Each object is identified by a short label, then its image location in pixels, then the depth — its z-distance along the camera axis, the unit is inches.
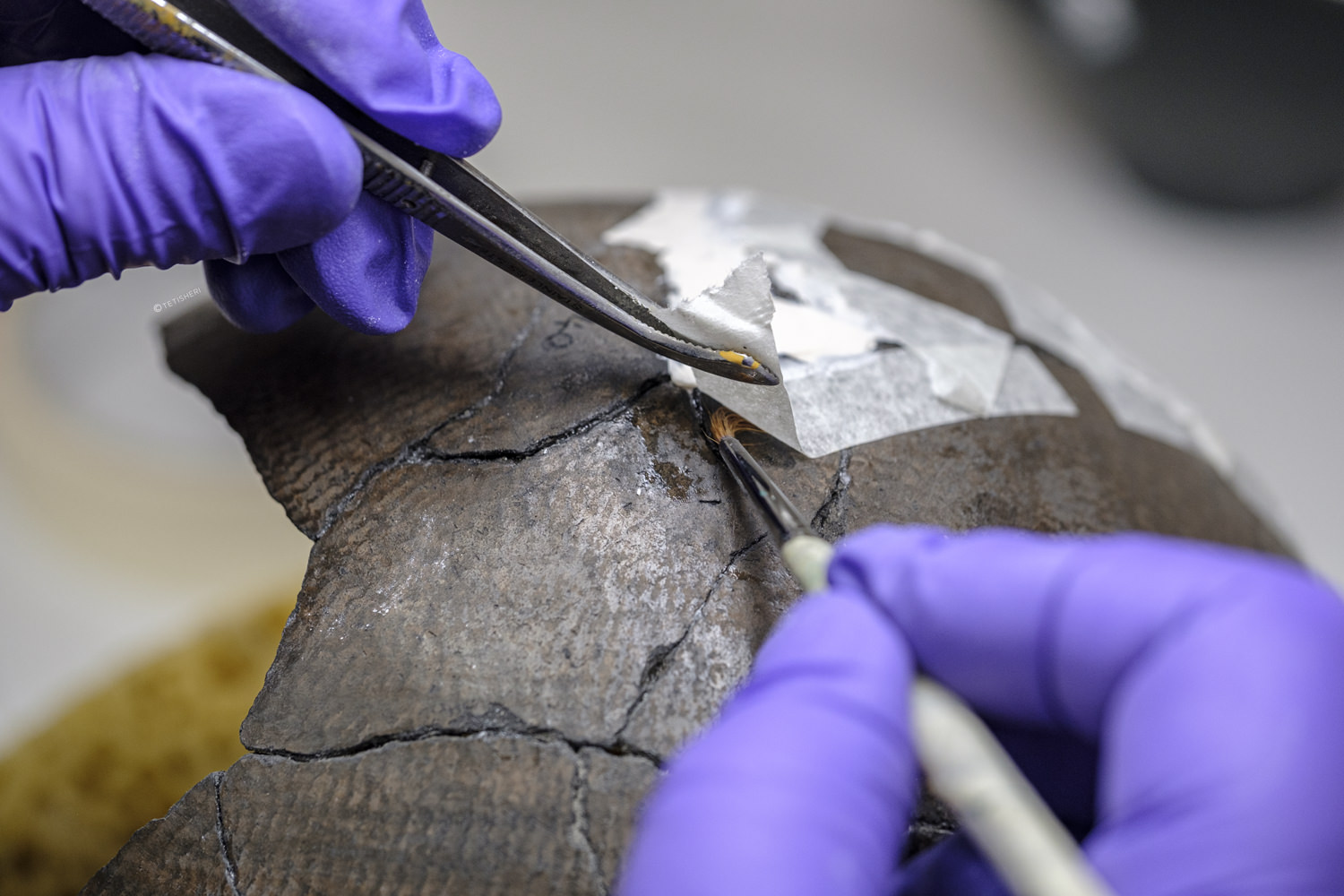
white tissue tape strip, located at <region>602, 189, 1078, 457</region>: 14.2
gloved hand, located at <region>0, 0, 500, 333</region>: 13.6
